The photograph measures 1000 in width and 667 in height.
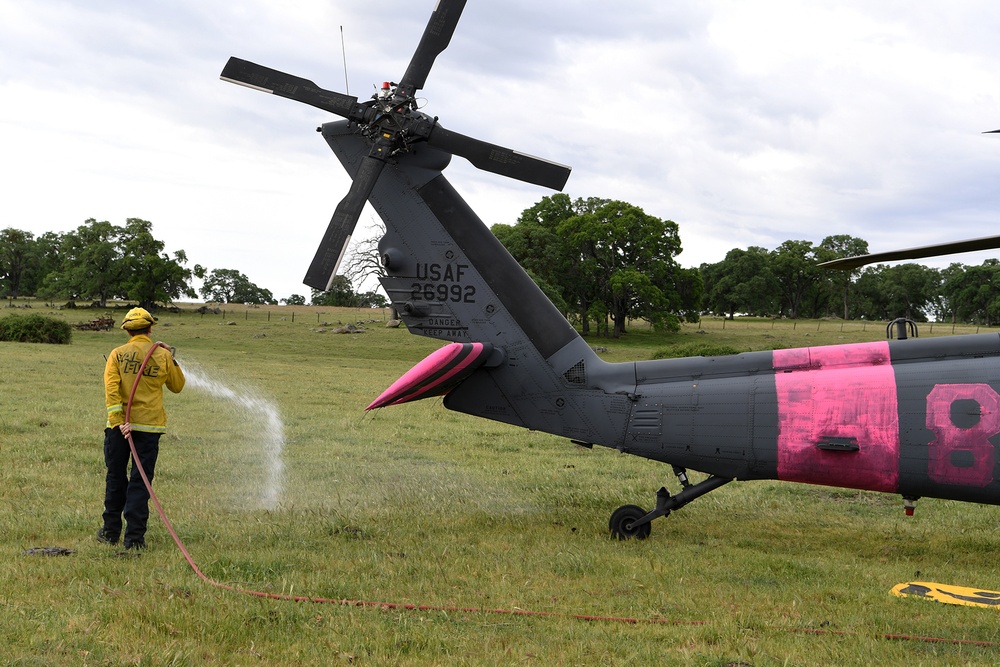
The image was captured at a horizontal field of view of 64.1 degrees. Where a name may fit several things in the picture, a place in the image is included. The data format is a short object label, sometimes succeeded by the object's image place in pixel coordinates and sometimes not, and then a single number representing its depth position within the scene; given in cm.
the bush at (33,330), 3872
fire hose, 586
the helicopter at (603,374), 815
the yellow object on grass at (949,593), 679
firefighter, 747
